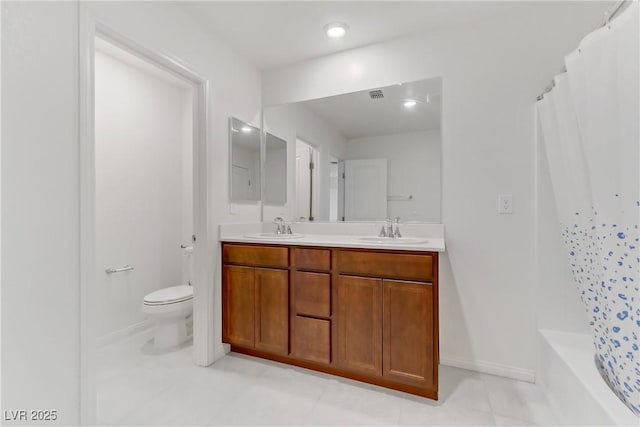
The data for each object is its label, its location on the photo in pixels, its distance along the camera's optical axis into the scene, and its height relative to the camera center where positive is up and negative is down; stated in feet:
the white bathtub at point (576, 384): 3.56 -2.37
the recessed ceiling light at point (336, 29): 6.59 +4.16
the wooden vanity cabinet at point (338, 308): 5.22 -1.89
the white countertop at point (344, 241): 5.32 -0.60
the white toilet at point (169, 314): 7.17 -2.49
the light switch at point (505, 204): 6.23 +0.19
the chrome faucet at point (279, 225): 8.03 -0.34
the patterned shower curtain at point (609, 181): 2.99 +0.36
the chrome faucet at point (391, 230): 6.86 -0.40
